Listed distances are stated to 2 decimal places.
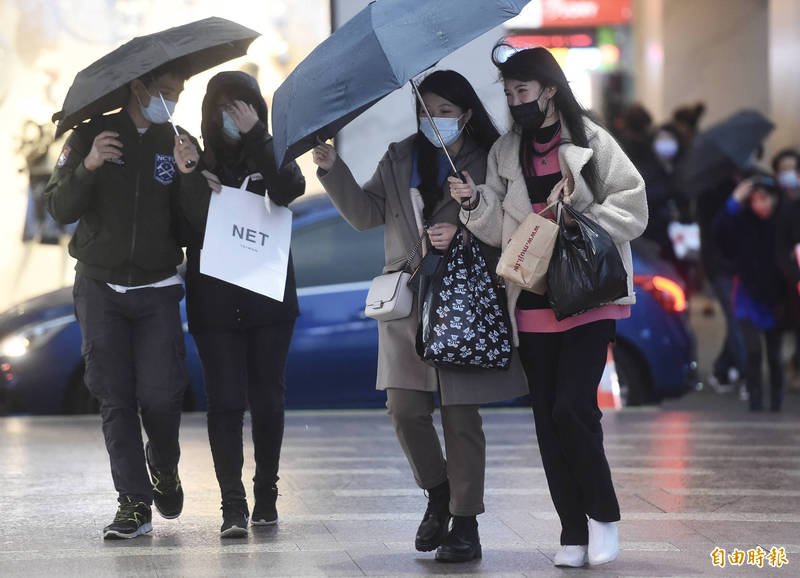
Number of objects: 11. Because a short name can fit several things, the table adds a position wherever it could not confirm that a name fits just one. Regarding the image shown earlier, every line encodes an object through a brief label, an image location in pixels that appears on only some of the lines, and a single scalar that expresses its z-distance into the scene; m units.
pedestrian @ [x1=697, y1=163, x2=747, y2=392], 21.61
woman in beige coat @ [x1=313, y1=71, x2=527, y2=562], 10.54
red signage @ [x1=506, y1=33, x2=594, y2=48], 55.44
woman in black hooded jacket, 11.59
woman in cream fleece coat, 10.16
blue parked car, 18.36
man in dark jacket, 11.49
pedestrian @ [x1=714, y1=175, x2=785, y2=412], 20.28
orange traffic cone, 19.42
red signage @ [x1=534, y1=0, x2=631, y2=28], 55.40
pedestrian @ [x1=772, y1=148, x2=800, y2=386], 20.06
